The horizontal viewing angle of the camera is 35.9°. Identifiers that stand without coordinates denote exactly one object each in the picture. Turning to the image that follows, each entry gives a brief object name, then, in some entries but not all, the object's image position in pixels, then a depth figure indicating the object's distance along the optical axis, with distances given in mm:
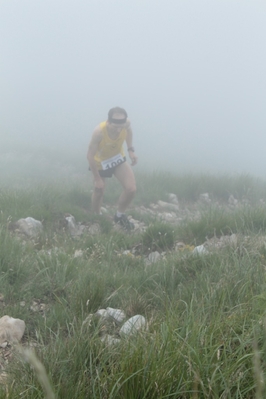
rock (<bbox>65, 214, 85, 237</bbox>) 6328
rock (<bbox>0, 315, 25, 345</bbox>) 2389
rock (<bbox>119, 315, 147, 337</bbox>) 2041
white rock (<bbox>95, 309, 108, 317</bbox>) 2518
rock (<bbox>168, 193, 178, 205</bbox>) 9812
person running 7289
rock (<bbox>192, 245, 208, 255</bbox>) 3603
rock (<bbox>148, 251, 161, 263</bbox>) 4391
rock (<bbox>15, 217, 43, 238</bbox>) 5199
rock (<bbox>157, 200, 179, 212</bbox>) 9293
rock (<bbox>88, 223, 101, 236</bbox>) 6289
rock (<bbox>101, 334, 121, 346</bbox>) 1938
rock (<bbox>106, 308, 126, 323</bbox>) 2551
